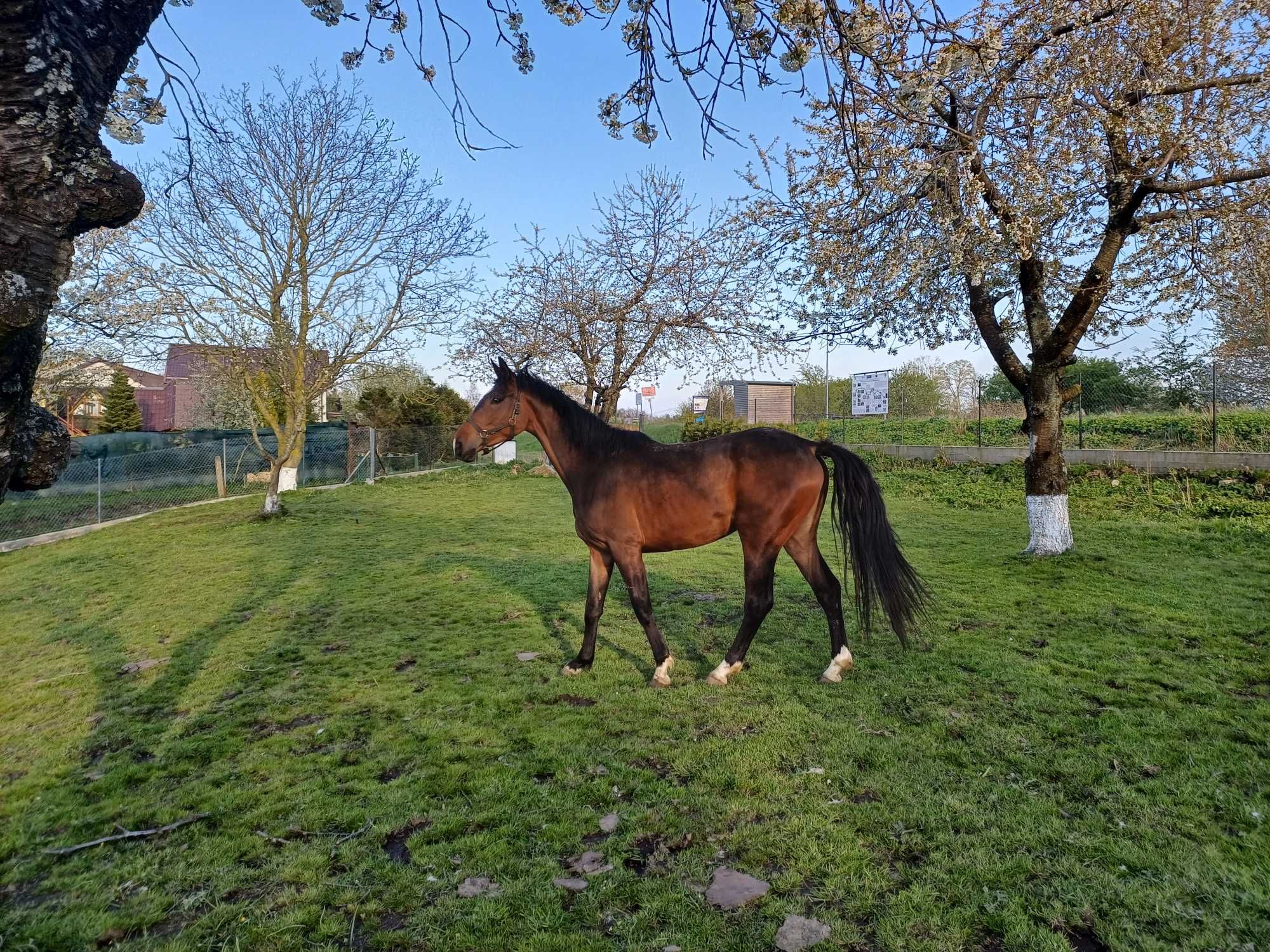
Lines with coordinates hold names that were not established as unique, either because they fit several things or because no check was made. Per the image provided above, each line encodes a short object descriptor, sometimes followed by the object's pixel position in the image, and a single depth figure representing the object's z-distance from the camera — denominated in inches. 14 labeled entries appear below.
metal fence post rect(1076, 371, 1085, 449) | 569.6
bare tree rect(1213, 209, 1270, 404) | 266.5
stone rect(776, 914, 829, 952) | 73.2
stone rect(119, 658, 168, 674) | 176.9
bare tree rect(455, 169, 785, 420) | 703.7
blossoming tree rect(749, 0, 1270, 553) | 240.4
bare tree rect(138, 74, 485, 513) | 502.9
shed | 1267.2
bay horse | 163.2
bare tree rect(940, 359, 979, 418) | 970.1
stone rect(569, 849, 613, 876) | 88.1
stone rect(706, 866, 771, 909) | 81.1
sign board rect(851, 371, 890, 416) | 703.7
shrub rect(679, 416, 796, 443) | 874.1
